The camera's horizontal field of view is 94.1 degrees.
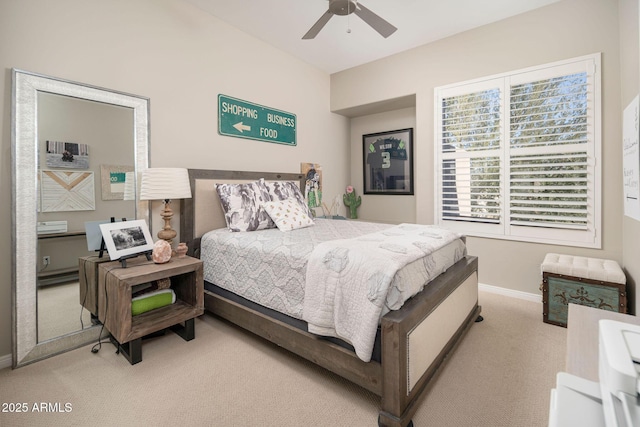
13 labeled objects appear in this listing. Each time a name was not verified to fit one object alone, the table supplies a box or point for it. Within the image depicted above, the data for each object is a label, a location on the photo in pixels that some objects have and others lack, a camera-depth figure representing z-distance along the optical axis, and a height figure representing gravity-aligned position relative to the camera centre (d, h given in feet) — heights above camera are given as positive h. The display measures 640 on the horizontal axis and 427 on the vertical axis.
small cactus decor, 16.19 +0.57
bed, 4.58 -2.41
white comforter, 4.74 -1.25
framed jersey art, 14.57 +2.53
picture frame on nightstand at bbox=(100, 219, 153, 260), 6.89 -0.64
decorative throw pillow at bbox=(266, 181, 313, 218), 10.33 +0.71
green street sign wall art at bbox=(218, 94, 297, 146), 10.59 +3.52
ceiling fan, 7.61 +5.21
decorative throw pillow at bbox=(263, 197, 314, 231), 9.27 -0.11
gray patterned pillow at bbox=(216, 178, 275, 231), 9.01 +0.11
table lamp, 7.59 +0.64
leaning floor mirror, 6.39 +0.42
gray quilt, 5.99 -1.16
